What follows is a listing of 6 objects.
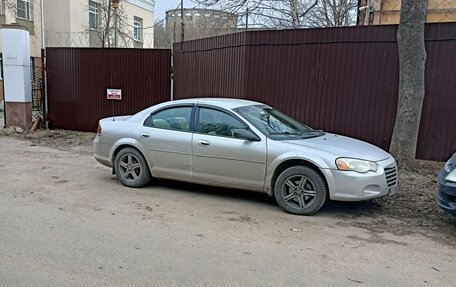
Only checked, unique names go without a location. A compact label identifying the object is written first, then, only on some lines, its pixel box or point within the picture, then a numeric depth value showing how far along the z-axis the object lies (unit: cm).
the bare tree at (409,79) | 721
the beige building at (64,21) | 2444
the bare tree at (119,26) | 2739
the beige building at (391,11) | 1087
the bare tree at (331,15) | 1838
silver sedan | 545
